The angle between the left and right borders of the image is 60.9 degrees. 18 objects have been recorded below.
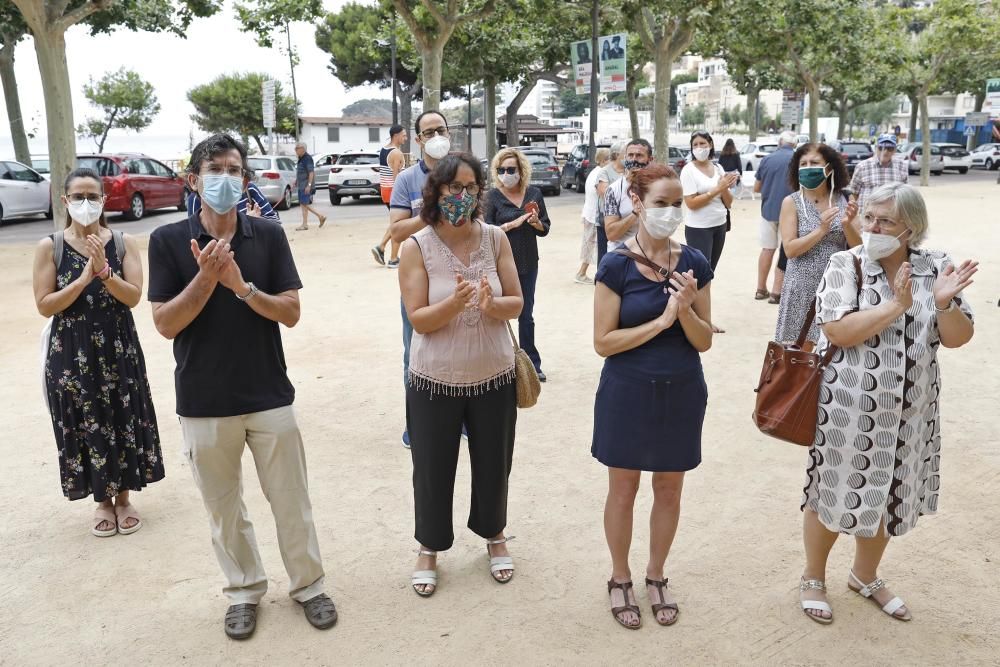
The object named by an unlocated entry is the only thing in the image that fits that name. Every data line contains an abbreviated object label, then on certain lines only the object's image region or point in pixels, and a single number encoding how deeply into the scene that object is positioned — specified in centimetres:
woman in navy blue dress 311
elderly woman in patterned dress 299
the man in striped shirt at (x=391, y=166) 1109
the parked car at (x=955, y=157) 3675
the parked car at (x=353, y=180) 2284
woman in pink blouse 332
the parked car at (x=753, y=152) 3088
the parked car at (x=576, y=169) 2736
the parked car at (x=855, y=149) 3556
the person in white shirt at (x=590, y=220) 922
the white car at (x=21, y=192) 1762
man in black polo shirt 297
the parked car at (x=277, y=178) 1931
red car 1850
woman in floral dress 388
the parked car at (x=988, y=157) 3903
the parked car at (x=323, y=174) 2527
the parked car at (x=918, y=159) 3638
